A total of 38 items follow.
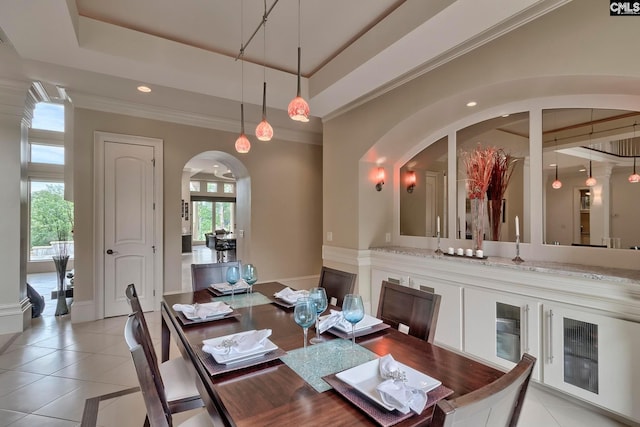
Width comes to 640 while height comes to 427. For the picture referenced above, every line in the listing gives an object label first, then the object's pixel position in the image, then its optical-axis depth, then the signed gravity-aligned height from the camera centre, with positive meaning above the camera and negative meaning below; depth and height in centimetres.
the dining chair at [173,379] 144 -96
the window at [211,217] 1461 -8
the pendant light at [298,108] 199 +70
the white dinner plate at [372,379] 105 -60
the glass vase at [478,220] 299 -5
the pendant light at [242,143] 268 +64
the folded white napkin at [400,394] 94 -58
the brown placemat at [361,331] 155 -61
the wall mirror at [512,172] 289 +42
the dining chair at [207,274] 269 -53
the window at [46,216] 731 -1
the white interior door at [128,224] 415 -12
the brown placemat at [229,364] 120 -61
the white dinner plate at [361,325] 159 -59
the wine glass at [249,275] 221 -43
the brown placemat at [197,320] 174 -61
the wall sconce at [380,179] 399 +48
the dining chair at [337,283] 231 -54
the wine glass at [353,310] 139 -43
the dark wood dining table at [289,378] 94 -62
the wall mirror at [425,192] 363 +30
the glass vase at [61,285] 429 -100
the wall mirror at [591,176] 231 +31
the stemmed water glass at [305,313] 136 -44
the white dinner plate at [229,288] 238 -58
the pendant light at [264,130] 229 +65
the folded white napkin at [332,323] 161 -58
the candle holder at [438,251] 324 -39
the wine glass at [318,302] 151 -45
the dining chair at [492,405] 64 -43
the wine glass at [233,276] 219 -44
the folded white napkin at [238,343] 130 -58
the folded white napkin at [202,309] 179 -58
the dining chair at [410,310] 166 -56
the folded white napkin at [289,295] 212 -58
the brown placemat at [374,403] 92 -61
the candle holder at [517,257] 261 -36
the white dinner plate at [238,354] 125 -59
